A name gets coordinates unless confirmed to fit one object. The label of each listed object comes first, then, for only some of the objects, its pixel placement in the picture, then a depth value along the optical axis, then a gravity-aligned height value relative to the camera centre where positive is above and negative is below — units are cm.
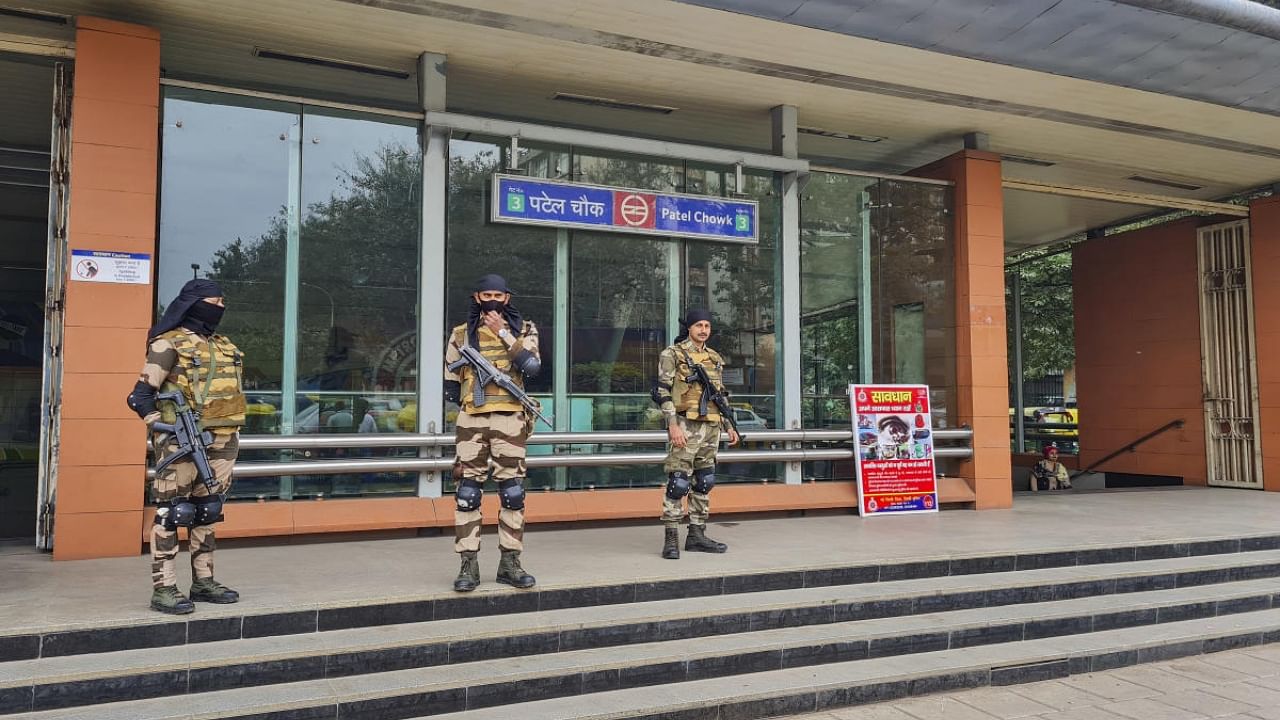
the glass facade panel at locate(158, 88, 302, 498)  696 +158
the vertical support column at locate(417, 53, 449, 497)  746 +123
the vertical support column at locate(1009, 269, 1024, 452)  1647 +73
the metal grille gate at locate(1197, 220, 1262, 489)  1168 +75
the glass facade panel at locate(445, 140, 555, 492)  779 +145
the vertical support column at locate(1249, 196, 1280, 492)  1129 +117
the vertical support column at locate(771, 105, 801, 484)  888 +129
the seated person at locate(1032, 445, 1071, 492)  1270 -93
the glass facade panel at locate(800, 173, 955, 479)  950 +145
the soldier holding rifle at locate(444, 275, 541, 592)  509 -1
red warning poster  891 -40
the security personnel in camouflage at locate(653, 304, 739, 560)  636 -15
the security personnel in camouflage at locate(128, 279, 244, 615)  458 -1
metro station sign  793 +192
